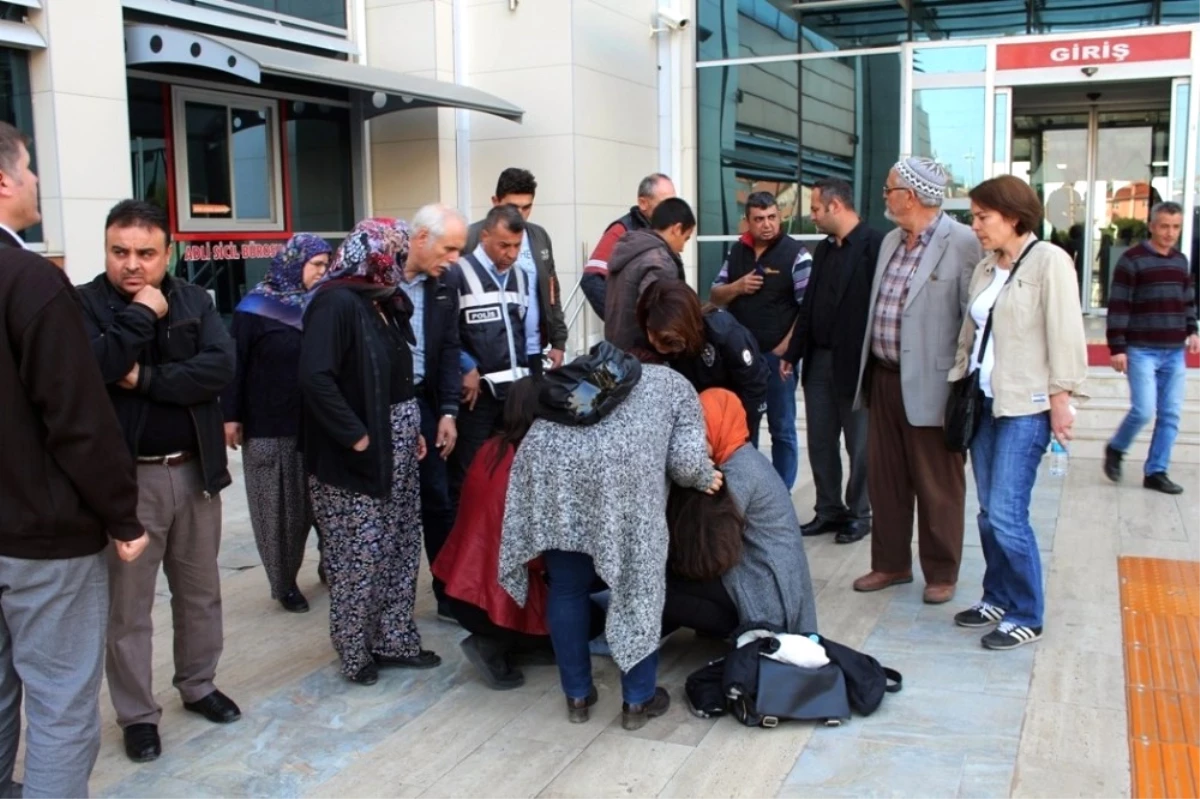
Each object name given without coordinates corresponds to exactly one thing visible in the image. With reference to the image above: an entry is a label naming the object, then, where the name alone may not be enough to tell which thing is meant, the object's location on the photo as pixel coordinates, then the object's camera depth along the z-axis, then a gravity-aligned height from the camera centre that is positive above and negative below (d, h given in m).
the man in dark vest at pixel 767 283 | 5.91 -0.08
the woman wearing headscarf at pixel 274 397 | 4.66 -0.53
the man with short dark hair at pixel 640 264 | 4.90 +0.03
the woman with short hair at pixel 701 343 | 3.90 -0.28
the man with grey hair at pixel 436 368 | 4.41 -0.40
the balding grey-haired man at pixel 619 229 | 5.77 +0.22
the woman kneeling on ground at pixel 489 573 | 3.88 -1.08
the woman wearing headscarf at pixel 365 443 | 3.79 -0.60
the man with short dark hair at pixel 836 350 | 5.43 -0.42
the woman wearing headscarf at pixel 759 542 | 3.88 -0.96
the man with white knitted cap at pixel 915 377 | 4.68 -0.48
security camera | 11.56 +2.67
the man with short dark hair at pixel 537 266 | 5.32 +0.03
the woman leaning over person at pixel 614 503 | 3.41 -0.73
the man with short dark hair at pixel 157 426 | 3.31 -0.48
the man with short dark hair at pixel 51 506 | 2.61 -0.57
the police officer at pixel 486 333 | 4.84 -0.28
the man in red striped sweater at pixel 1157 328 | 6.68 -0.38
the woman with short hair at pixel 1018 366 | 4.07 -0.38
